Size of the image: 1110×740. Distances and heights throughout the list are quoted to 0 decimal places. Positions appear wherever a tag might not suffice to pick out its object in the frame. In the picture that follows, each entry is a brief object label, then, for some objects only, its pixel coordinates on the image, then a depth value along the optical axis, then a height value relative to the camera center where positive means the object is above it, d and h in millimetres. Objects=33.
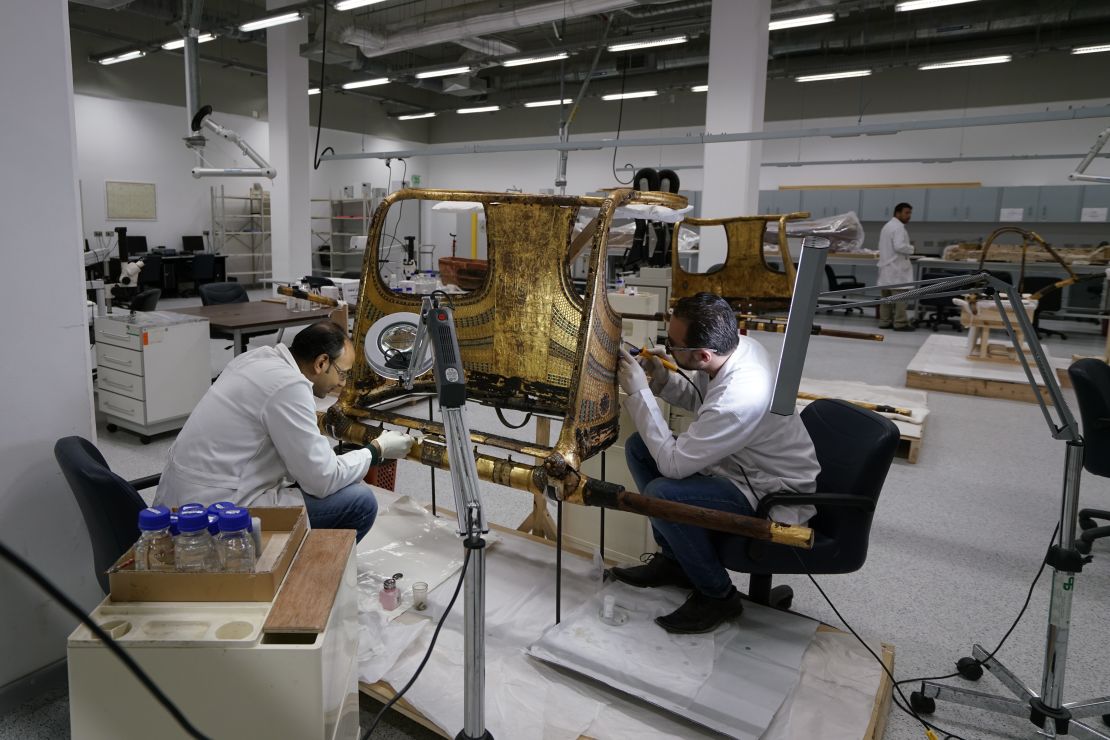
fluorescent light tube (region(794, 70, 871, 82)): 9734 +2700
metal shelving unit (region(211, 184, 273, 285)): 12633 +342
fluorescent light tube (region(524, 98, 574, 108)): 12945 +2933
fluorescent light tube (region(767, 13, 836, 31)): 7113 +2482
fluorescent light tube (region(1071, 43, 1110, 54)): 8697 +2791
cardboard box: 1435 -676
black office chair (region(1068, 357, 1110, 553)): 2854 -552
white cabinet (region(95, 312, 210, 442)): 4285 -739
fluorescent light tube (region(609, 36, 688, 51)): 8617 +2713
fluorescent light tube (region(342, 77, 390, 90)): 10836 +2635
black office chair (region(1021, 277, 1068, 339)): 8914 -328
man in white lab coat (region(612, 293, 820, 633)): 2086 -541
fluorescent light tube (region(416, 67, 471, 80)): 10148 +2705
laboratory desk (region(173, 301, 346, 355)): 4840 -467
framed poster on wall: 11258 +763
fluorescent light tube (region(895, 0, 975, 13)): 6542 +2506
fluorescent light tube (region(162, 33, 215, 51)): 10055 +2925
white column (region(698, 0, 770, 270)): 6746 +1561
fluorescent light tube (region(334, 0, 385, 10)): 6527 +2310
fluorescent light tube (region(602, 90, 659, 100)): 11391 +2723
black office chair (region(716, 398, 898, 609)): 2010 -691
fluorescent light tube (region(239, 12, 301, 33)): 7528 +2477
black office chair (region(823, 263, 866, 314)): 9414 -174
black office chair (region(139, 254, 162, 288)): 10328 -342
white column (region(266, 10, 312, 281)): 8977 +1412
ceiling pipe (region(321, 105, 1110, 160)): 3330 +768
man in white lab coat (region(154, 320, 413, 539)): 2012 -549
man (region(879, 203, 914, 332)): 8938 +264
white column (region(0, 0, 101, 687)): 1854 -229
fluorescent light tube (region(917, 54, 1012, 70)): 9066 +2709
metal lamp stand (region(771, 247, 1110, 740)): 1643 -830
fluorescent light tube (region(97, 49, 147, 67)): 10259 +2787
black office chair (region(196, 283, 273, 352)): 5793 -358
